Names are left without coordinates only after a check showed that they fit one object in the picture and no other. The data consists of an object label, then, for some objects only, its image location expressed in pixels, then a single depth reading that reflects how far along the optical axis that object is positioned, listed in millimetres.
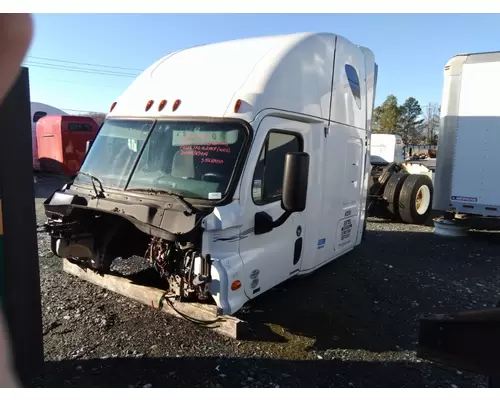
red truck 17953
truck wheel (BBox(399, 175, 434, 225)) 10047
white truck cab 3594
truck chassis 10109
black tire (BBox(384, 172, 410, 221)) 10172
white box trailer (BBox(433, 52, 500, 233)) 7945
